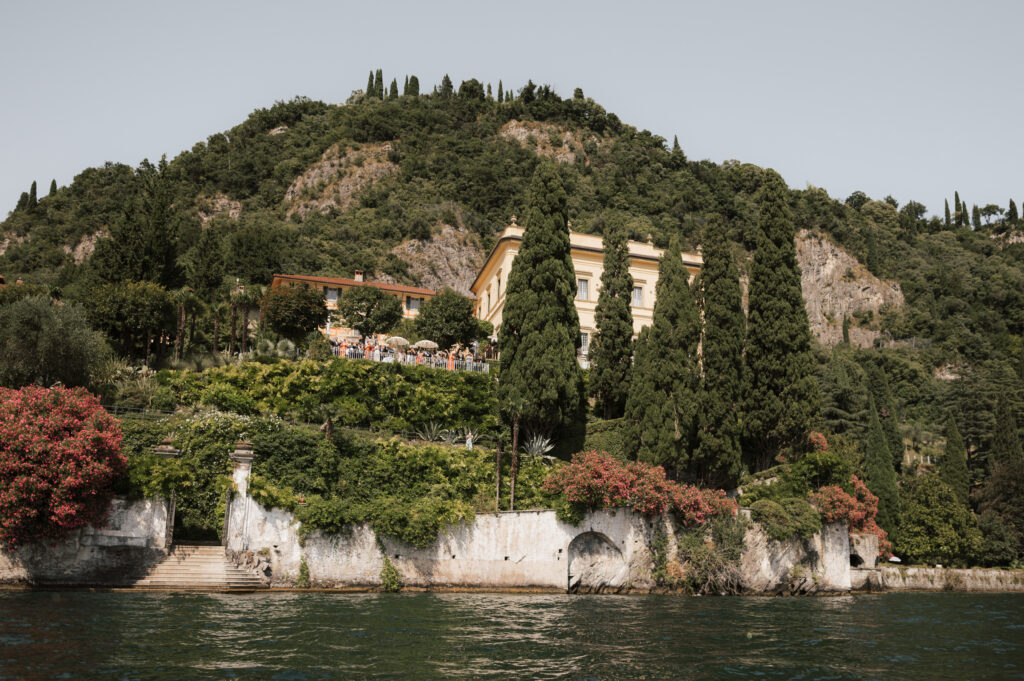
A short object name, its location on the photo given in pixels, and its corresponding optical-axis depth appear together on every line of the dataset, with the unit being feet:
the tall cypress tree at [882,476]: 142.16
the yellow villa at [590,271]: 150.71
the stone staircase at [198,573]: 70.33
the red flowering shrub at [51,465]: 65.41
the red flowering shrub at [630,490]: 85.10
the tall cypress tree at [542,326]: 99.81
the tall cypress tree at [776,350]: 108.27
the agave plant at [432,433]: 97.35
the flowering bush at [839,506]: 96.89
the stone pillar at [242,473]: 76.43
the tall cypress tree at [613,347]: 112.98
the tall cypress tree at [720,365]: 101.24
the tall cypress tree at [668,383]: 99.04
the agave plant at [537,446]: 98.09
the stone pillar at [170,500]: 72.54
